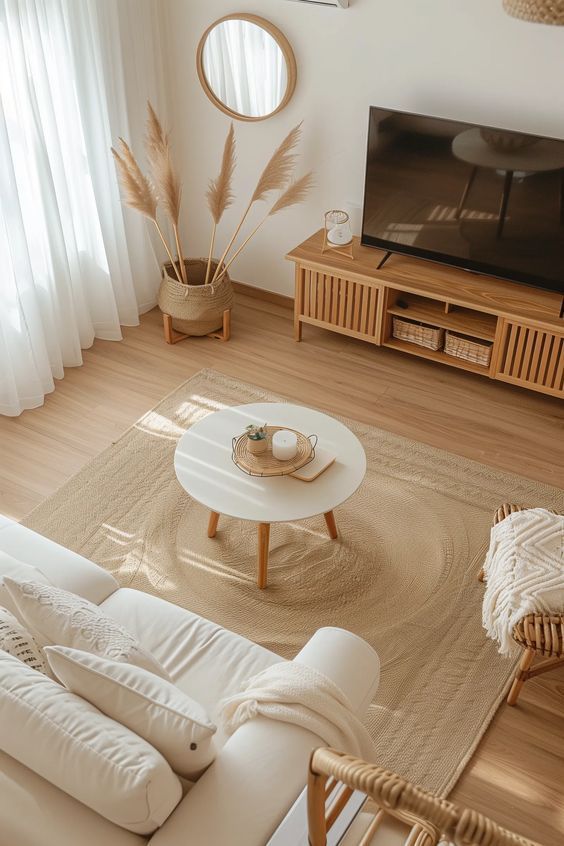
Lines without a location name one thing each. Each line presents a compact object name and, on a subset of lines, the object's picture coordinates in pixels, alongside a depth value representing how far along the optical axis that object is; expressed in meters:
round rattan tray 3.08
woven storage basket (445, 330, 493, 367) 4.08
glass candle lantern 4.26
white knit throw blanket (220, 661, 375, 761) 2.02
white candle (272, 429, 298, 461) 3.10
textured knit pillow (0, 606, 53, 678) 2.05
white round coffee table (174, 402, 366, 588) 2.96
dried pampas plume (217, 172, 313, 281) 4.24
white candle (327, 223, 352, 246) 4.27
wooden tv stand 3.88
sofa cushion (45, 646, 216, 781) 1.83
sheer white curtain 3.69
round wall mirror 4.15
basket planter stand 4.53
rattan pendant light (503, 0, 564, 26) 1.90
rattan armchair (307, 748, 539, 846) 1.38
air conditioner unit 3.87
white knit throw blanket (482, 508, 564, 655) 2.59
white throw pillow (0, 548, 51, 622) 2.41
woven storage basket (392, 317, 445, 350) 4.20
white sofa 1.77
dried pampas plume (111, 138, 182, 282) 4.08
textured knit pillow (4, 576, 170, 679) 2.04
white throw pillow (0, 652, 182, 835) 1.70
